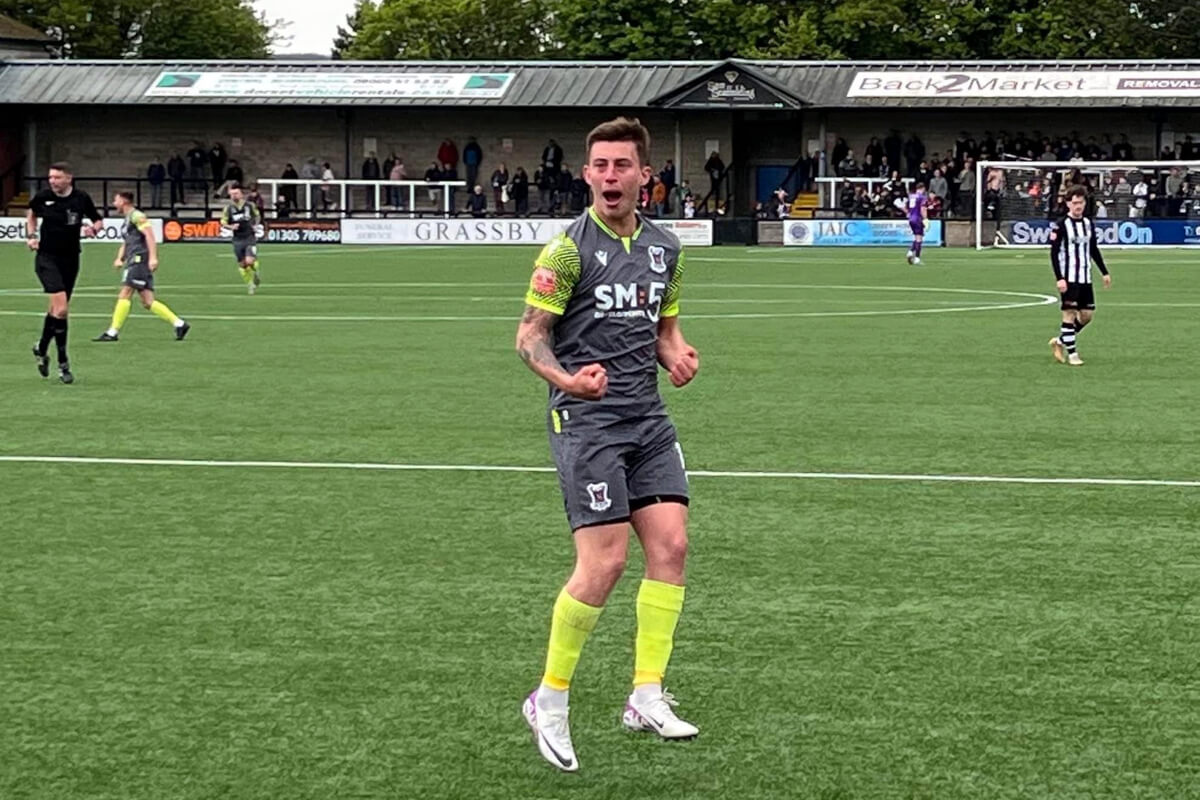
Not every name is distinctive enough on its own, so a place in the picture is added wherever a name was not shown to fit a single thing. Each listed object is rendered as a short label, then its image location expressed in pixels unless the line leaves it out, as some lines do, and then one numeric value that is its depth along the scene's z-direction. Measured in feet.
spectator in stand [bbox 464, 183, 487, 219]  183.83
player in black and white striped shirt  67.41
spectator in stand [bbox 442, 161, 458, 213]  198.64
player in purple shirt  136.98
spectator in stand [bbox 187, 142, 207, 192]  205.87
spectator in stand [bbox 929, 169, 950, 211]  175.63
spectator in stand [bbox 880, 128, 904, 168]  191.52
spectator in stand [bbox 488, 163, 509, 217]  190.19
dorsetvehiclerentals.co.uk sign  206.49
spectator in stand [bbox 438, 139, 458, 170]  202.69
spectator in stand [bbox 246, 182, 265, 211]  179.05
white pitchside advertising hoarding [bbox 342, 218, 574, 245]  176.04
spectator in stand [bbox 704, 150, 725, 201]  193.16
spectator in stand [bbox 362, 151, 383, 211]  199.11
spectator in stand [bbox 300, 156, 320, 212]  196.24
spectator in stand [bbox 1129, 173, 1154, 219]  165.07
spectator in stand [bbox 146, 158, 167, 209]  200.85
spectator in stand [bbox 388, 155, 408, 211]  196.95
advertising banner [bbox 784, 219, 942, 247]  172.45
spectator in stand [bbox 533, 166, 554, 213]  191.42
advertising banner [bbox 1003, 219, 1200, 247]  162.81
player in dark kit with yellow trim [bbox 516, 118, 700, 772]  22.17
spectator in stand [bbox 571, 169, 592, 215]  191.62
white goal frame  163.94
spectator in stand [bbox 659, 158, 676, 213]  194.29
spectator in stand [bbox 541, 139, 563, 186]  192.63
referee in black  61.82
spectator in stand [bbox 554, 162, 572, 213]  190.80
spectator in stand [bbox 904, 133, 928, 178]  188.75
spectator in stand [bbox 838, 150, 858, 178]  188.85
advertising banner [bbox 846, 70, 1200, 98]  191.42
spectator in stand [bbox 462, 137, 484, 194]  203.10
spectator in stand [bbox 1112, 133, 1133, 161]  182.50
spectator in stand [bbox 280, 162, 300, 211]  198.29
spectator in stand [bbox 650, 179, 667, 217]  193.06
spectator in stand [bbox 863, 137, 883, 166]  189.06
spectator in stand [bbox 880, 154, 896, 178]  184.93
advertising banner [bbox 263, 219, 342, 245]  183.02
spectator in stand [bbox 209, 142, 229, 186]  205.16
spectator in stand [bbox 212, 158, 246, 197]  195.59
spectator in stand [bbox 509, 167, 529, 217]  190.90
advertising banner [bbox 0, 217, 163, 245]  182.09
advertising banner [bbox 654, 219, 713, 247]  175.01
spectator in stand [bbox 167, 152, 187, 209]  199.55
